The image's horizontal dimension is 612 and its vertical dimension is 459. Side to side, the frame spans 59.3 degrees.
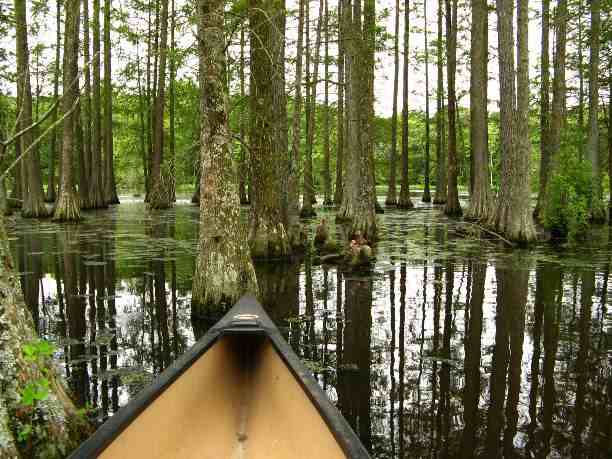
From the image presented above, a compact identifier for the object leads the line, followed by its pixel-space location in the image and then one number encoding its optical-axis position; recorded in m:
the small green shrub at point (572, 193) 14.65
